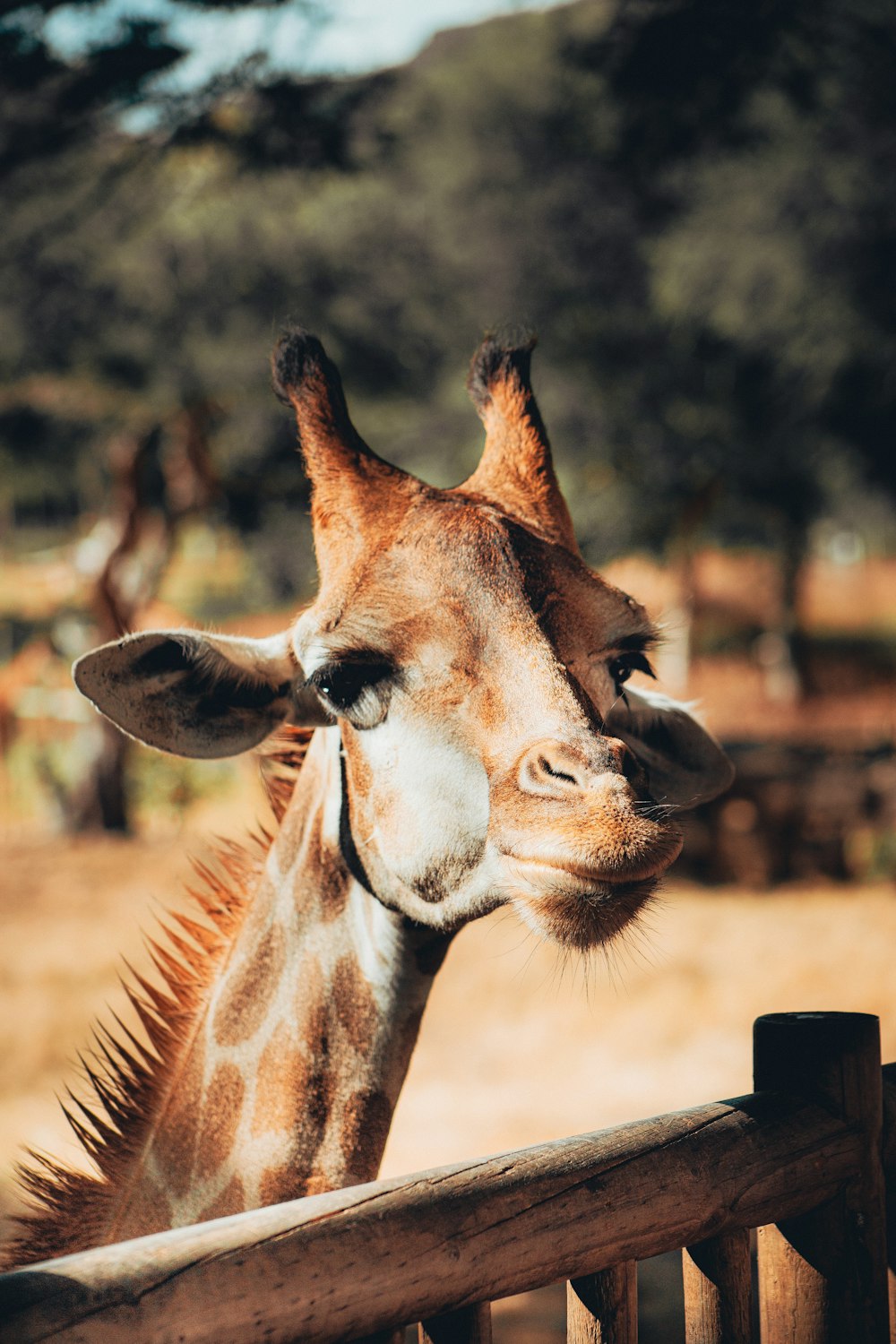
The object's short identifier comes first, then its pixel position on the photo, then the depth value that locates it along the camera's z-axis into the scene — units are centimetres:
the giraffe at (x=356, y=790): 298
